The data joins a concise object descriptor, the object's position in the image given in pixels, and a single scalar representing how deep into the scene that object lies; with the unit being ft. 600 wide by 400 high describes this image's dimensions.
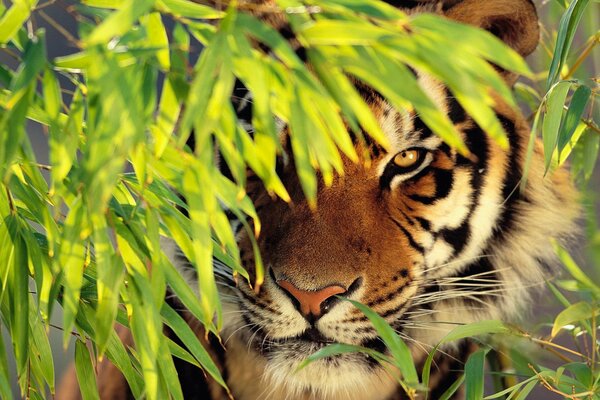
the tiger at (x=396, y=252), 20.79
